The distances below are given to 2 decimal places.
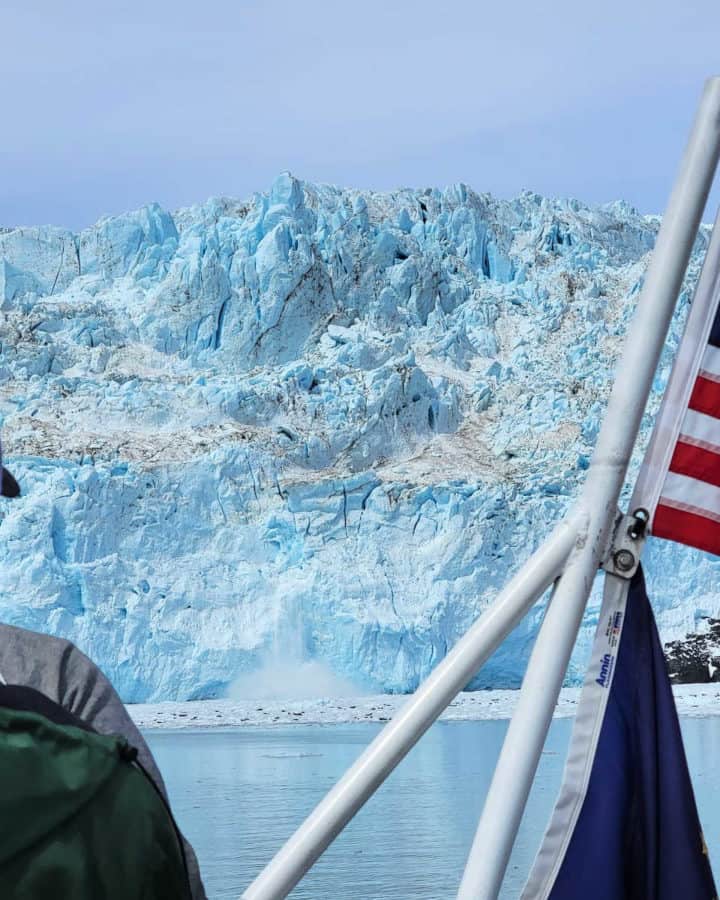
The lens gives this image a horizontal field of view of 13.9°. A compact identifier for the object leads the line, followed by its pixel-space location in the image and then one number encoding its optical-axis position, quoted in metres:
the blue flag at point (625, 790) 3.95
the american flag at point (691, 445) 4.02
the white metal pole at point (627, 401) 3.86
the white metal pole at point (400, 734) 3.76
